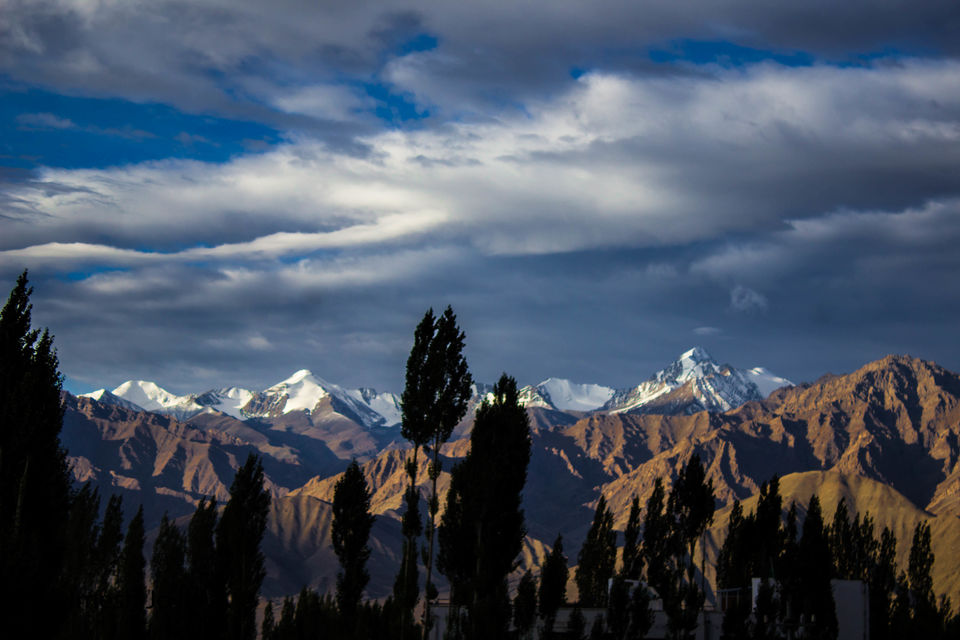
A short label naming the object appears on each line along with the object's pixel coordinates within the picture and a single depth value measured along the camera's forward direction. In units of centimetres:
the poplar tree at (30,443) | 5919
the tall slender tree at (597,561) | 11806
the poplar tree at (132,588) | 9225
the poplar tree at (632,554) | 10625
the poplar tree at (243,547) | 7962
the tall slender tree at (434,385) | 6969
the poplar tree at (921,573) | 12684
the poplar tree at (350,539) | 7794
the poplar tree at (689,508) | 9669
